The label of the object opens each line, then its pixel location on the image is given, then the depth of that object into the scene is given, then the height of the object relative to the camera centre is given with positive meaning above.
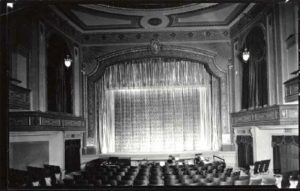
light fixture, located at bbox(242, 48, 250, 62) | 13.13 +2.35
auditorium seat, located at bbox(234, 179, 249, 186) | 9.37 -1.78
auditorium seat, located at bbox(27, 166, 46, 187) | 10.76 -1.74
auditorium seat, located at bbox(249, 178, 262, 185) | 8.94 -1.68
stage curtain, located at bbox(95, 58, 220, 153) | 18.03 +0.60
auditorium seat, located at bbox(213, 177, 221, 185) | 9.49 -1.77
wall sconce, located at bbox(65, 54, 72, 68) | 13.50 +2.30
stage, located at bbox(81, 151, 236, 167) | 16.38 -1.91
